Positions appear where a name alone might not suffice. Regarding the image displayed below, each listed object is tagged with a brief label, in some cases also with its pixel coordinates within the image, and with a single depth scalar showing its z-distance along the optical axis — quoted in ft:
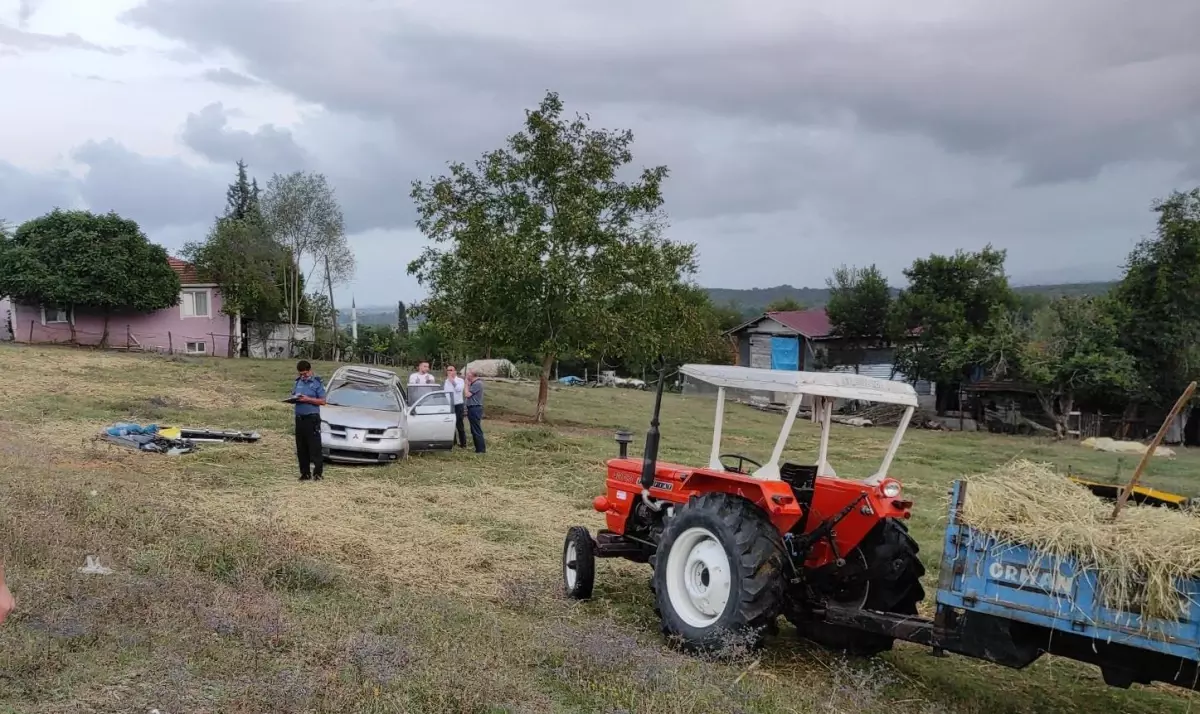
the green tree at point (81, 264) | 112.37
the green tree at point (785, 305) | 218.89
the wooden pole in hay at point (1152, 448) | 14.24
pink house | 119.85
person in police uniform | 39.27
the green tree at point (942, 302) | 119.75
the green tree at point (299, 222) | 144.87
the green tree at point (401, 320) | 170.99
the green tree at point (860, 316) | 135.44
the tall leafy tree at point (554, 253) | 73.26
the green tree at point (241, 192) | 237.66
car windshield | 48.14
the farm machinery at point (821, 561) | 15.29
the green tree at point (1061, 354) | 100.22
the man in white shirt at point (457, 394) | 53.36
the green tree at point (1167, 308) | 100.53
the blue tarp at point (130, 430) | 47.09
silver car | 45.14
